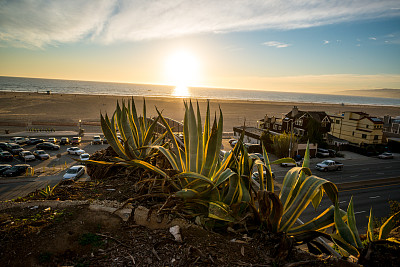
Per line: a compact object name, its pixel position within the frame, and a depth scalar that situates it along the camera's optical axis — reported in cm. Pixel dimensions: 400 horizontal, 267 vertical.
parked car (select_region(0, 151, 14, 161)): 2222
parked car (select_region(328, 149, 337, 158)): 2956
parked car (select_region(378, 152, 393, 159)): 3002
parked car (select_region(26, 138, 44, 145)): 2923
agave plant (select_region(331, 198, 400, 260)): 309
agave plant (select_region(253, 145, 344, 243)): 304
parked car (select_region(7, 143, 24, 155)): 2460
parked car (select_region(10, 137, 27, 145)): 2899
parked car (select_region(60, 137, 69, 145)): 2980
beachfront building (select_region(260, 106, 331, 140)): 3192
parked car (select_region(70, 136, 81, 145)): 2968
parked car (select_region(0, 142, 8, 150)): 2538
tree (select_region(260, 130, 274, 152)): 2941
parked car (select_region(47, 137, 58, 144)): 2948
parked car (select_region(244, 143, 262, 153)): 2856
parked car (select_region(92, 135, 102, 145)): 3069
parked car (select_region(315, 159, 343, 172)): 2336
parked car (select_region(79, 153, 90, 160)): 2173
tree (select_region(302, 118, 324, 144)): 3073
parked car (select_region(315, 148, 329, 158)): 2921
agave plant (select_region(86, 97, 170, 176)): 476
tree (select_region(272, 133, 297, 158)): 2702
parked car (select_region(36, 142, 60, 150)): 2692
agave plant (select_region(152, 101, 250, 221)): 305
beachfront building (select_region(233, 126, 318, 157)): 2855
